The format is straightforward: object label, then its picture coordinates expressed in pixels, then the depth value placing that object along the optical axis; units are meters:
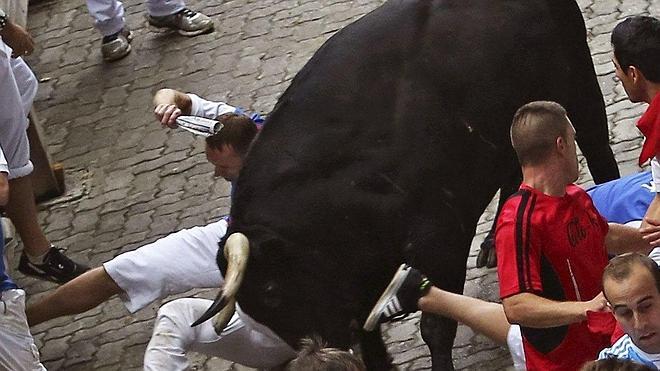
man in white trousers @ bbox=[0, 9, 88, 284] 13.93
